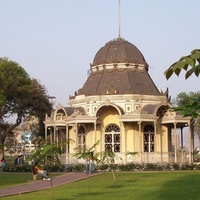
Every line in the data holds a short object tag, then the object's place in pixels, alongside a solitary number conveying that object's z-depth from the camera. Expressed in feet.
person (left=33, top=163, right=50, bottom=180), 86.84
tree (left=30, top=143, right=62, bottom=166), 55.98
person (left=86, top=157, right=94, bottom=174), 102.12
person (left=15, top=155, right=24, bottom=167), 135.85
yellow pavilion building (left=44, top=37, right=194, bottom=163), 123.86
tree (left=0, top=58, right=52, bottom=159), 143.13
